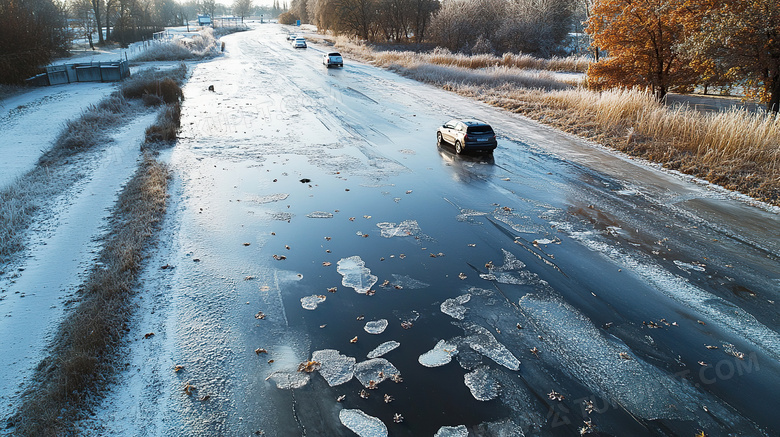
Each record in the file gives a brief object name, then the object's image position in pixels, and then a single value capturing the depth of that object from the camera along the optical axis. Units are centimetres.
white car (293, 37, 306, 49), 5916
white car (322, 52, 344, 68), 4066
